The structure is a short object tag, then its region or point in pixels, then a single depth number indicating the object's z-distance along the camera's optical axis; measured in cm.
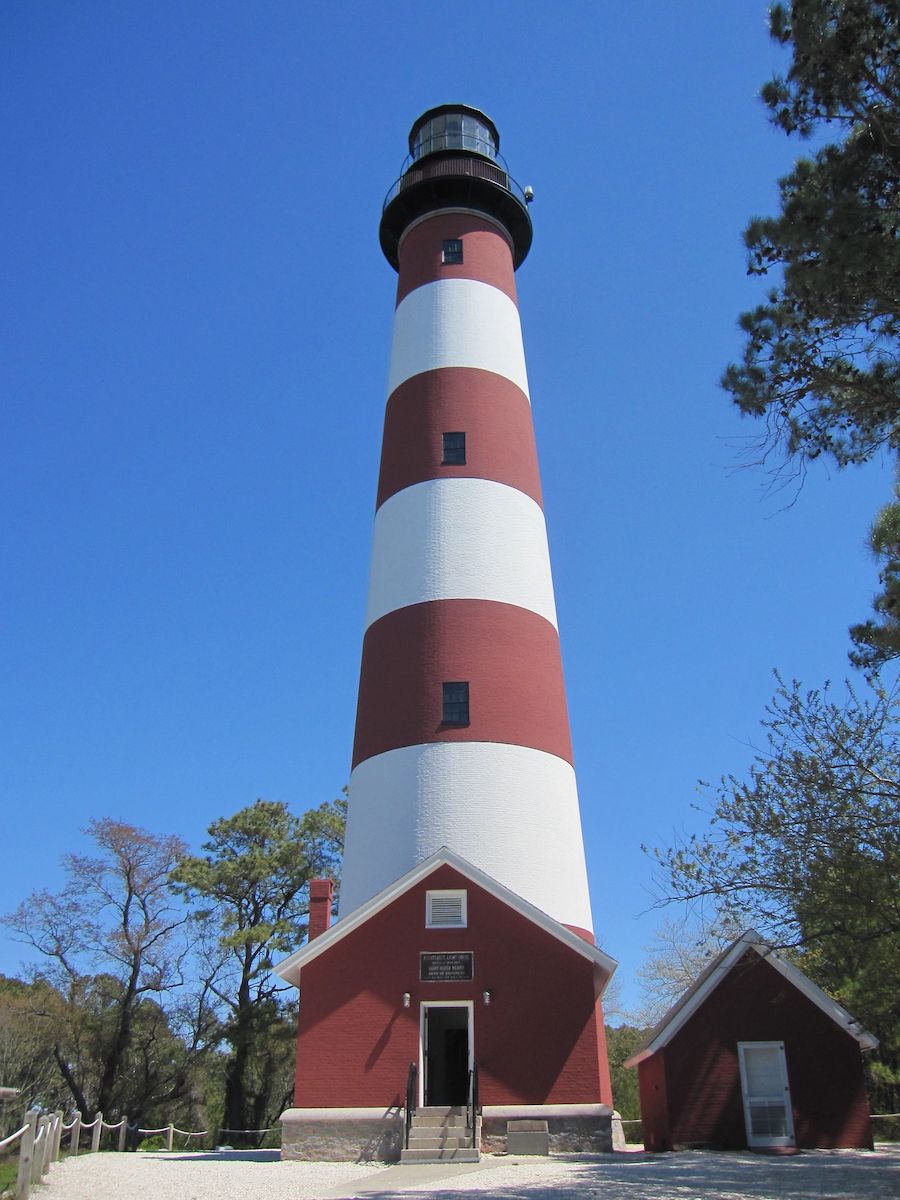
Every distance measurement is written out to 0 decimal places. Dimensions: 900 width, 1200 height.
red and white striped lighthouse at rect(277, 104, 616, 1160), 1484
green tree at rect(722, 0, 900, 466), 876
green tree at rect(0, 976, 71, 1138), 2911
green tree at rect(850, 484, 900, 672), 1014
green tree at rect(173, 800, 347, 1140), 2800
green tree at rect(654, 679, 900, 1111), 1034
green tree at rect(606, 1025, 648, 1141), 2845
